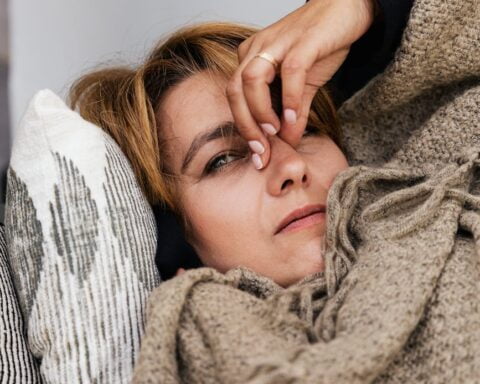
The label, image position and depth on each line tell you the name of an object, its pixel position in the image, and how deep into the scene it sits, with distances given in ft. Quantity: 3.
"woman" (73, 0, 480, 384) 1.96
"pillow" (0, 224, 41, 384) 2.49
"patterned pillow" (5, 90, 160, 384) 2.47
